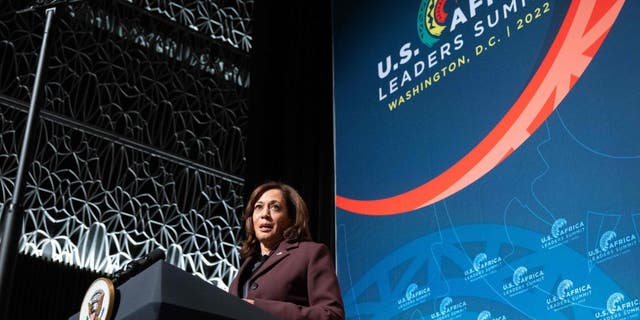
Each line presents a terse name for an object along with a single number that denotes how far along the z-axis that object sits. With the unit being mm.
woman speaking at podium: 4494
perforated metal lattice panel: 9362
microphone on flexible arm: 4157
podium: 3831
